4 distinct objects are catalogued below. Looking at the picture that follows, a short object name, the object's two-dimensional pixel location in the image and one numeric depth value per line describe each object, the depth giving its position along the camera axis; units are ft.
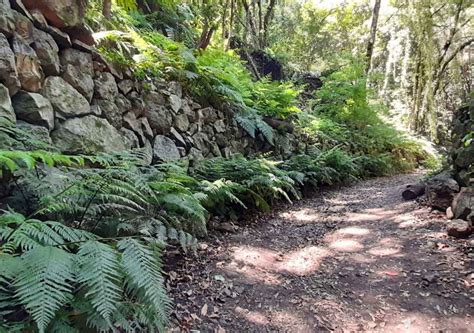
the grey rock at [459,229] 9.89
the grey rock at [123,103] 11.70
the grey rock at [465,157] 12.61
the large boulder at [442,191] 12.57
